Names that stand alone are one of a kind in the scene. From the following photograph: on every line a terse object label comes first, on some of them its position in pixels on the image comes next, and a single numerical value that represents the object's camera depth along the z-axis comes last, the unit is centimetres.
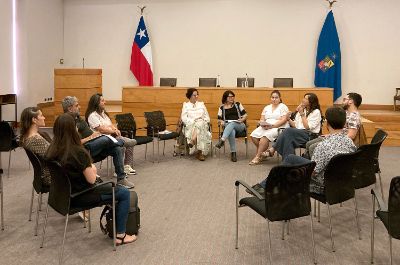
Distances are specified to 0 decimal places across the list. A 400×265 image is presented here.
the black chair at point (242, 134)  777
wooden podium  1044
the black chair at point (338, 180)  374
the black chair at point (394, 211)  295
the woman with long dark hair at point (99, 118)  607
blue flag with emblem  1125
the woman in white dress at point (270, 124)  730
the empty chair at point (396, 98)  1070
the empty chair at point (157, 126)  750
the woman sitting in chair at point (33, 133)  438
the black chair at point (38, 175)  400
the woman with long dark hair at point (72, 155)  358
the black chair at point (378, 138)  482
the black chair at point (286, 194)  337
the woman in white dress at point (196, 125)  759
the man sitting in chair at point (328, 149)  396
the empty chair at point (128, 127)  709
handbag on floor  401
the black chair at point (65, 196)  355
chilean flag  1188
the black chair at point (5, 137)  619
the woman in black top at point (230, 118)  768
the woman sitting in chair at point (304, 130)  658
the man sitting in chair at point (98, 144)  557
